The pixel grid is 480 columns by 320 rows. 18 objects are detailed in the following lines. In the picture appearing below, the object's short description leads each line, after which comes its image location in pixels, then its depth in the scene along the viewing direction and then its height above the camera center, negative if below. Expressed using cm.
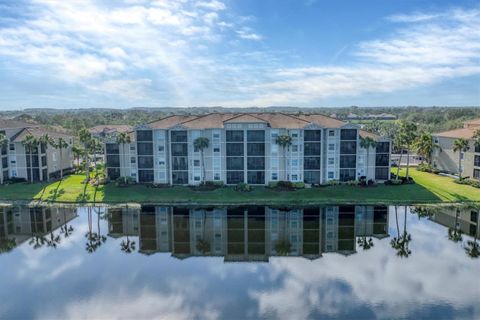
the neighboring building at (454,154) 6197 -509
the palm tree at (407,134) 6134 -154
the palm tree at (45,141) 6297 -222
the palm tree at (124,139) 6166 -197
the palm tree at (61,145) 6425 -297
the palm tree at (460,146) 6072 -345
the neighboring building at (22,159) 6372 -527
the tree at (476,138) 5956 -219
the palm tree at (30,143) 6169 -248
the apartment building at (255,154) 6072 -439
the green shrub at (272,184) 5935 -889
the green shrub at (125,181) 6082 -846
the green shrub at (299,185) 5909 -896
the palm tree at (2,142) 6244 -233
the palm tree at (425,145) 7125 -381
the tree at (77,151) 6969 -427
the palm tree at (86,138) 6412 -186
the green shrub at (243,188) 5806 -916
